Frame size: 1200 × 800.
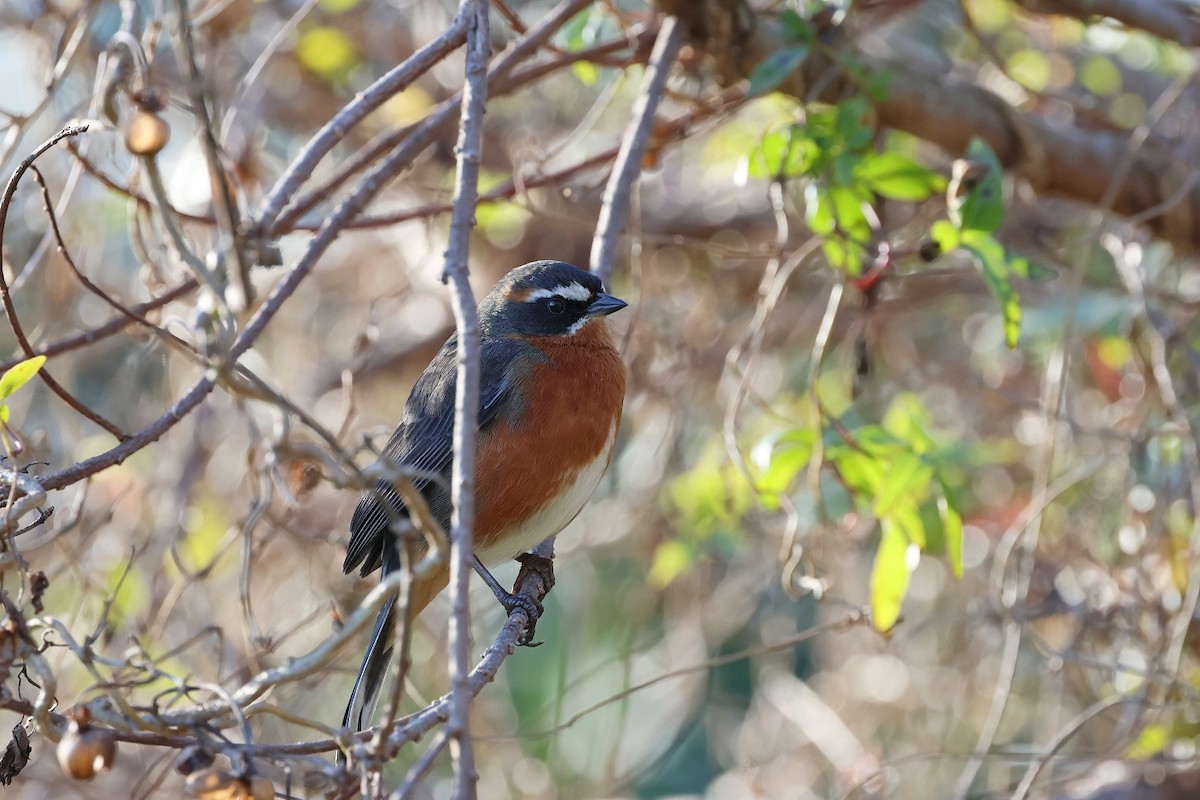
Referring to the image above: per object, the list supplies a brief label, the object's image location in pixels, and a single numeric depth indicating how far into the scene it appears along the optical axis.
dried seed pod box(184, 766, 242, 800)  4.07
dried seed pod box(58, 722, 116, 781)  4.17
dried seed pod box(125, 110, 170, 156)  4.54
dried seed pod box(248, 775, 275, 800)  4.16
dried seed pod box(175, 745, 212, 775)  4.19
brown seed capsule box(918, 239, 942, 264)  8.12
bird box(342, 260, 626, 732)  8.23
